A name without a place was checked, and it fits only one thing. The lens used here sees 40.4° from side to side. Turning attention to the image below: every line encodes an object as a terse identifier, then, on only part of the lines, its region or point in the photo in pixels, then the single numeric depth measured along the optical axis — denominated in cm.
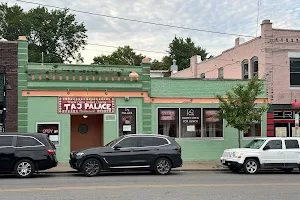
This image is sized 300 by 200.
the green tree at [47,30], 4834
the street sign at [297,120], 2125
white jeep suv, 1681
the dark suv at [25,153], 1449
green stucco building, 1950
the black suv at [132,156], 1504
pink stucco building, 2252
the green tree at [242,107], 1914
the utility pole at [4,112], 1900
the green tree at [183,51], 6395
